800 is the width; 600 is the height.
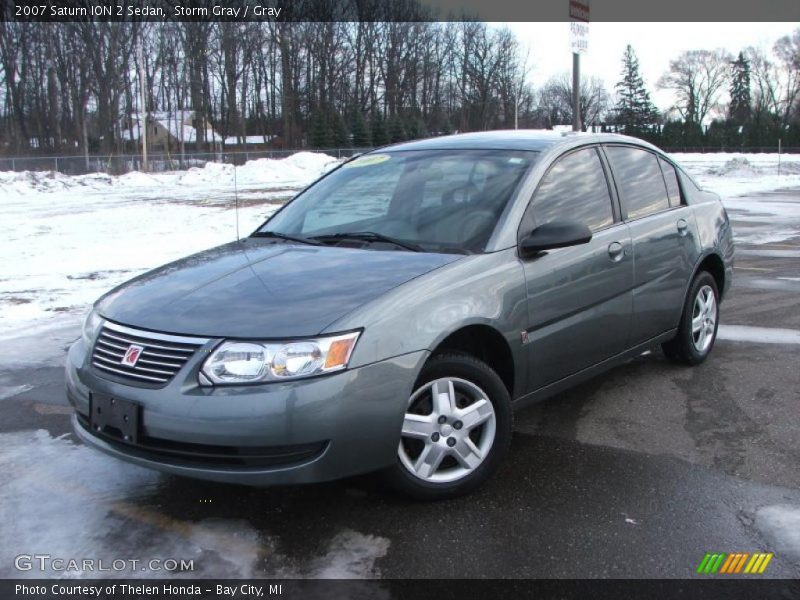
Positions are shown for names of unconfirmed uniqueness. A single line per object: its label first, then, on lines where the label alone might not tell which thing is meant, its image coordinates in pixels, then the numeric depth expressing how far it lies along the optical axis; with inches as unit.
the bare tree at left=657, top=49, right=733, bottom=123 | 3939.5
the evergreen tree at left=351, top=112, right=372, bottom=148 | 2641.0
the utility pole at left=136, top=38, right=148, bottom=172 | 1621.3
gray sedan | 118.3
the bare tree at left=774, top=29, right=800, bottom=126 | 3659.0
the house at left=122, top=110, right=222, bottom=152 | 2709.2
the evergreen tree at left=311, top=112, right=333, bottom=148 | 2628.0
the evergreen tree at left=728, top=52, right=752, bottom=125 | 3816.4
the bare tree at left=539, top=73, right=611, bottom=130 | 3506.6
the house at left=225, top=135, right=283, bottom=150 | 2800.2
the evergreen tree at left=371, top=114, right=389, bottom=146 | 2720.7
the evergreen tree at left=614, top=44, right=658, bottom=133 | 3572.8
